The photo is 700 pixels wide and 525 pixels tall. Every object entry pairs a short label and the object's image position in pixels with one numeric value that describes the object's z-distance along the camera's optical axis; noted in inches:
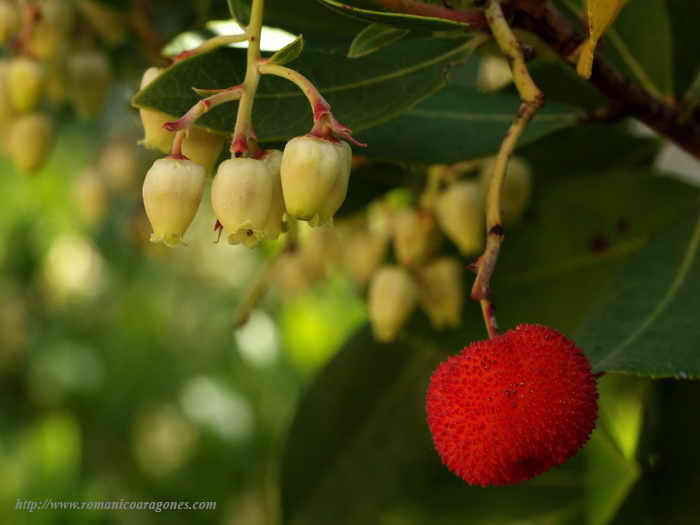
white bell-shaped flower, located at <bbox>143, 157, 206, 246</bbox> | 5.6
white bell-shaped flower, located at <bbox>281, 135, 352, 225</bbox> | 5.5
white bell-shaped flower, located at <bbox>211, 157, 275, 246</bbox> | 5.5
